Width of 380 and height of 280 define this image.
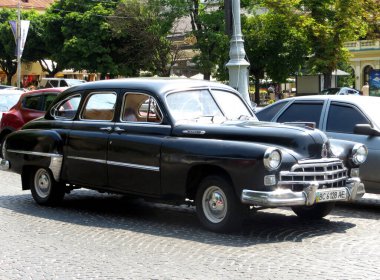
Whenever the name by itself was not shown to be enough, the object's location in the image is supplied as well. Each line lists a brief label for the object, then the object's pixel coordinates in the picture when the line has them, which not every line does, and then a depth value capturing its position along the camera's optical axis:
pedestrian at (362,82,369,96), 33.22
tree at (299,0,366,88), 36.69
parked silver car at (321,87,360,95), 31.41
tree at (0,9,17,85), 67.31
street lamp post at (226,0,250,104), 15.39
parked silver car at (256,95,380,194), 9.38
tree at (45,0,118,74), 52.56
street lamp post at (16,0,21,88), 36.94
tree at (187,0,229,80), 42.00
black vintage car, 7.31
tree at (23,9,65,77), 57.97
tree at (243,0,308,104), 40.09
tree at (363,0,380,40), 38.69
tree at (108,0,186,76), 45.47
